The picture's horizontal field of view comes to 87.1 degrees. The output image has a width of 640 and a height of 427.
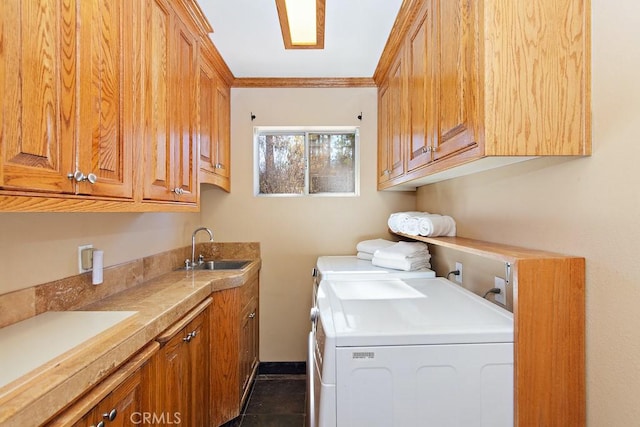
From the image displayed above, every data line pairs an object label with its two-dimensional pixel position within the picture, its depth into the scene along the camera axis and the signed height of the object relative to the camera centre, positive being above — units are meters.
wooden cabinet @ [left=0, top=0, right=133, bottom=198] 0.86 +0.35
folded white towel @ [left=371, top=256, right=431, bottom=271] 2.20 -0.33
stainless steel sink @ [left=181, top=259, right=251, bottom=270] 2.80 -0.43
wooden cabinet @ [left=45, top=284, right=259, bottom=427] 1.04 -0.72
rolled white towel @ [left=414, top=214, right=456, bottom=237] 1.95 -0.07
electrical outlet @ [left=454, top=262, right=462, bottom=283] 2.03 -0.36
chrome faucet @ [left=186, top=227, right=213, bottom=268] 2.66 -0.29
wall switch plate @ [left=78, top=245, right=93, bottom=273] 1.52 -0.21
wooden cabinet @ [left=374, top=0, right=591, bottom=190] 1.06 +0.43
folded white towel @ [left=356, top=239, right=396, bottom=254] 2.62 -0.25
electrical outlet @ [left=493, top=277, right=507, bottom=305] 1.53 -0.35
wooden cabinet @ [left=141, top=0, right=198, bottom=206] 1.52 +0.56
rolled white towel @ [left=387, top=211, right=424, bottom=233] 2.29 -0.04
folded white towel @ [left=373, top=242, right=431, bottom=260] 2.24 -0.26
